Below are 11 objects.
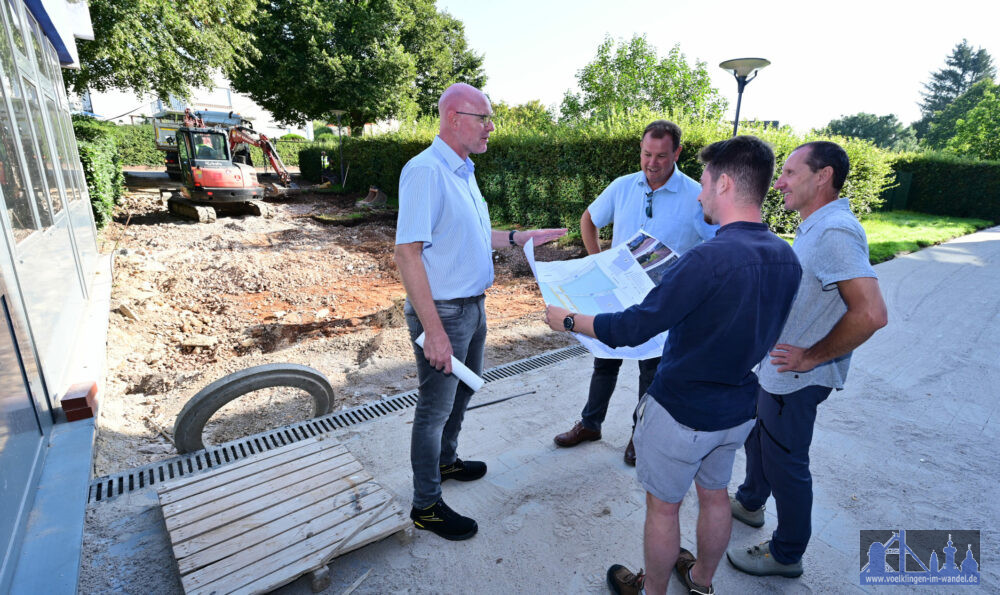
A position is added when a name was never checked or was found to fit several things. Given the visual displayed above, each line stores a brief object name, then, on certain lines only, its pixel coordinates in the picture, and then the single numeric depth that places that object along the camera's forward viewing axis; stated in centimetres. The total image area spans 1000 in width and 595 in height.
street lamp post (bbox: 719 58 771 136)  773
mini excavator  1378
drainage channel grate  275
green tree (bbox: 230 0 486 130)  2488
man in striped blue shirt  201
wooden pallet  204
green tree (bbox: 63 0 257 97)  1440
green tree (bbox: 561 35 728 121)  2847
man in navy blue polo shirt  149
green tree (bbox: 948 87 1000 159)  2638
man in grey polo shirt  178
